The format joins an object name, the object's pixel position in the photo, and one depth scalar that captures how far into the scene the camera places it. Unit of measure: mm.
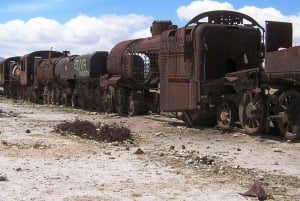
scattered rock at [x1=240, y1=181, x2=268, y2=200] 7439
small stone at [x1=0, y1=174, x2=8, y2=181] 8379
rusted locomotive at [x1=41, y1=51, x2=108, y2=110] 26562
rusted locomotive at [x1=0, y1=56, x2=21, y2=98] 44069
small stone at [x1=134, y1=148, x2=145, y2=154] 11462
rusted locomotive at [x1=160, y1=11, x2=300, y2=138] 13672
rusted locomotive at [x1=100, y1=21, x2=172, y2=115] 21828
